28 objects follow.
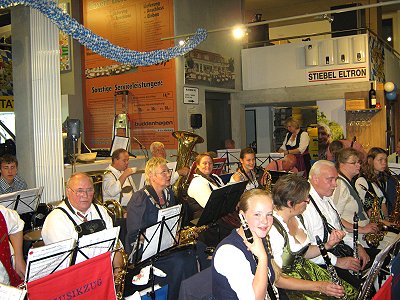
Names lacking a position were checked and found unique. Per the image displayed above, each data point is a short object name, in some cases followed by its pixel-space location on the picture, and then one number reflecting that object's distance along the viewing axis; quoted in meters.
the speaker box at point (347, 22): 10.57
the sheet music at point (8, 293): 2.39
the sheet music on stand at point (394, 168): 6.64
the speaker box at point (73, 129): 6.56
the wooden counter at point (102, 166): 7.41
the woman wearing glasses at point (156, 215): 4.25
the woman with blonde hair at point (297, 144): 8.98
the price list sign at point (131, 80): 9.93
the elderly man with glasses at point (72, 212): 3.69
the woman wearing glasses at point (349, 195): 4.78
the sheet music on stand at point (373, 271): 2.75
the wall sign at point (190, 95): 9.94
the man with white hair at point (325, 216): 3.77
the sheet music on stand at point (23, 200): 4.50
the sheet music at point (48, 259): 2.68
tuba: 6.93
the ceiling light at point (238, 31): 8.74
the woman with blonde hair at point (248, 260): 2.60
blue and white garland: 4.60
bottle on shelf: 10.07
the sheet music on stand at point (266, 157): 8.29
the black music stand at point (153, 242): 3.71
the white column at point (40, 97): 5.80
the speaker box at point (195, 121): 9.98
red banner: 2.69
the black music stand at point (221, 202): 4.84
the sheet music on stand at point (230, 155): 8.54
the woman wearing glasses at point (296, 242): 3.15
